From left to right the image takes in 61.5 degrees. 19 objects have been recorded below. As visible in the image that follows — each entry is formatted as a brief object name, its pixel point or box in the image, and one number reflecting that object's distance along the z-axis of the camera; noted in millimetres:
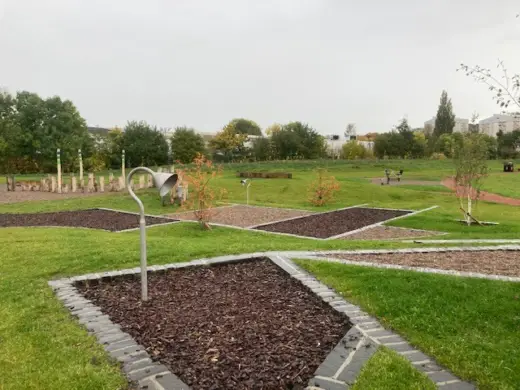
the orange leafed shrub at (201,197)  12008
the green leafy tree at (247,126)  95138
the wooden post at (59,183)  23309
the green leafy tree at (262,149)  54531
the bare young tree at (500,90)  3942
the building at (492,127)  96162
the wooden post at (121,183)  24258
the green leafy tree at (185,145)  48500
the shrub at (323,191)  18344
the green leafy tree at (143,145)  44531
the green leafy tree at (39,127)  36194
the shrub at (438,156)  54209
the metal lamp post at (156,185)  4543
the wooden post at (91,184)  23906
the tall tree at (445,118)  80812
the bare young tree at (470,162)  12828
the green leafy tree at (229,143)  59750
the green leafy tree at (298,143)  53250
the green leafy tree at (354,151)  61938
